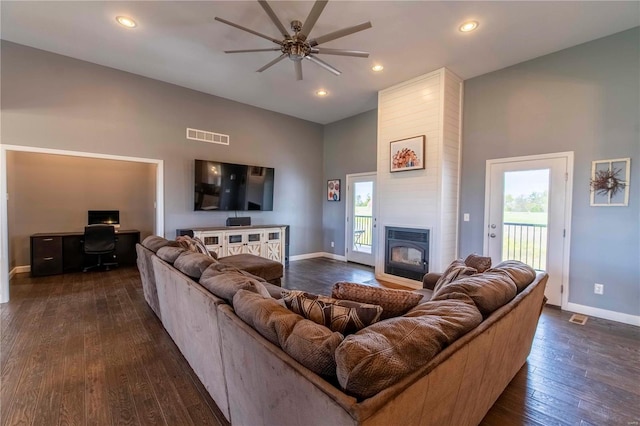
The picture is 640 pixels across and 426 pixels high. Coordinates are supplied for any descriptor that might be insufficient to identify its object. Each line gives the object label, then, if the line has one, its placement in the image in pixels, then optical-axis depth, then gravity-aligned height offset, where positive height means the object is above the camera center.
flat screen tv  5.10 +0.37
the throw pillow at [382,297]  1.47 -0.50
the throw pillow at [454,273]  1.94 -0.48
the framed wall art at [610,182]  3.18 +0.34
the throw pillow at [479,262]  2.38 -0.49
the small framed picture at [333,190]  6.75 +0.41
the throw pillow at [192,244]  3.12 -0.47
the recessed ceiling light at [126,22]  3.09 +2.11
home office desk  4.69 -0.92
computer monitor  5.70 -0.30
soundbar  5.42 -0.33
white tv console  4.81 -0.66
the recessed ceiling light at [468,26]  3.06 +2.08
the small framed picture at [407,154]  4.39 +0.88
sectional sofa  0.84 -0.57
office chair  4.95 -0.70
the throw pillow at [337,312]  1.20 -0.49
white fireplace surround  4.22 +0.77
